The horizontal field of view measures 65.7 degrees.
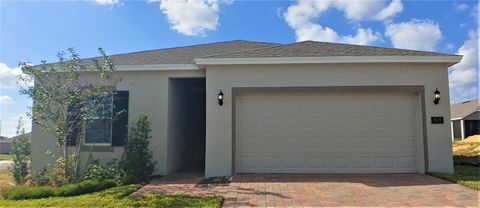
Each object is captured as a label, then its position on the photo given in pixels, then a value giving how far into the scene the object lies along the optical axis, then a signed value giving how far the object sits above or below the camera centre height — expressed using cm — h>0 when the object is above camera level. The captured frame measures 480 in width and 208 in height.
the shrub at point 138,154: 970 -61
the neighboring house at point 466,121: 3306 +94
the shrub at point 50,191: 782 -127
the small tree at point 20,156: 1057 -71
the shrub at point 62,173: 912 -105
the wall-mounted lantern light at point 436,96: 993 +91
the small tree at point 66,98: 904 +83
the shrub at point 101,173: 934 -107
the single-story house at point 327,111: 999 +55
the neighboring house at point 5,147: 2894 -129
